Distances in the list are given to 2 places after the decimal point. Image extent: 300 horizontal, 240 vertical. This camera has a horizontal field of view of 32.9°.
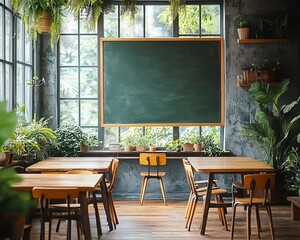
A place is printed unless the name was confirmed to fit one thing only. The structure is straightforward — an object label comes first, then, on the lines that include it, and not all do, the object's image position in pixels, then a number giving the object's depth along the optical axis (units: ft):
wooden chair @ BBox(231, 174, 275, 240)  16.21
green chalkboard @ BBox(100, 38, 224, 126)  27.55
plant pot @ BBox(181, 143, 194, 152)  27.04
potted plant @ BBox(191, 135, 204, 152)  27.04
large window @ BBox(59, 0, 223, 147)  27.96
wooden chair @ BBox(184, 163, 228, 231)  19.49
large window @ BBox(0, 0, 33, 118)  21.40
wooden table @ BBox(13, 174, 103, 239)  14.14
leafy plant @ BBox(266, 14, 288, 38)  26.43
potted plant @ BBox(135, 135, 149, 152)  27.71
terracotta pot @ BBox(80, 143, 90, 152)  26.78
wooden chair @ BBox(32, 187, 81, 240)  13.28
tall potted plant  24.70
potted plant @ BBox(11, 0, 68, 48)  21.88
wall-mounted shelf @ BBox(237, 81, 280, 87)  26.40
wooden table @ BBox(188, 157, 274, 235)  18.25
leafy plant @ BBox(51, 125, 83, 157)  26.61
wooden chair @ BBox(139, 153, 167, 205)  24.58
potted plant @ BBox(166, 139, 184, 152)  27.22
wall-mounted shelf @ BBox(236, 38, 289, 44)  26.20
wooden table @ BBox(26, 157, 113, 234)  18.81
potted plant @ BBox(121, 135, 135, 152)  27.30
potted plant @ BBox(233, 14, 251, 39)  26.32
